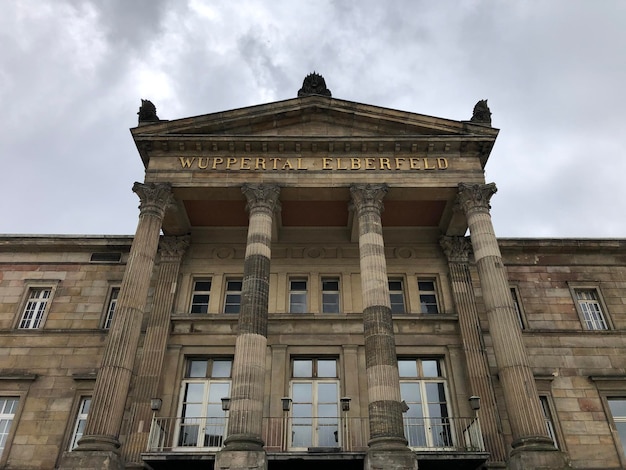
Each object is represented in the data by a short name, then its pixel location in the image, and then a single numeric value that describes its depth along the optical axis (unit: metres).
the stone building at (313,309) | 18.72
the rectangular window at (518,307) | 23.47
